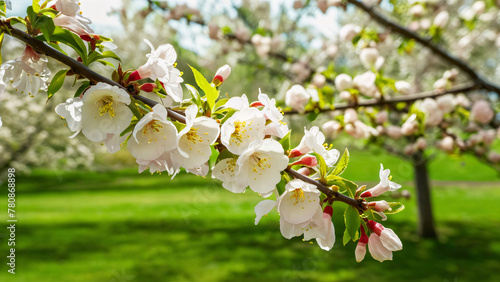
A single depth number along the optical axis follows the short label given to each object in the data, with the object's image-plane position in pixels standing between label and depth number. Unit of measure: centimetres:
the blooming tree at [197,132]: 85
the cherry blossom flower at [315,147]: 92
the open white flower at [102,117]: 86
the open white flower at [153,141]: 86
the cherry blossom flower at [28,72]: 100
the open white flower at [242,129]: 83
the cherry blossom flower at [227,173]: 89
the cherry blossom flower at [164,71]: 92
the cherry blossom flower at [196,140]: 83
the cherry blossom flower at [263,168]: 84
